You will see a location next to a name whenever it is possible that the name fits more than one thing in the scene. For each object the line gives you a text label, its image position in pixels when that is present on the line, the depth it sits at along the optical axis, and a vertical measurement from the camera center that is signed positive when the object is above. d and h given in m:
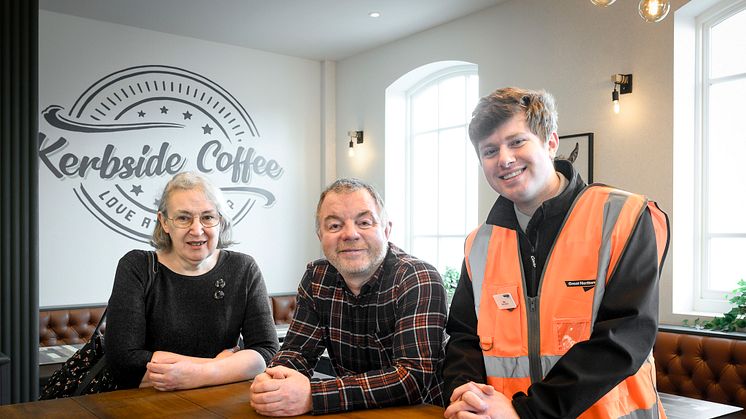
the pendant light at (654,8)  2.81 +0.83
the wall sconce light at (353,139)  7.59 +0.75
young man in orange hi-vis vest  1.56 -0.21
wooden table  1.71 -0.54
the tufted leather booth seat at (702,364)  3.88 -0.96
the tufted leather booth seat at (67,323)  5.80 -1.04
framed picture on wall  5.15 +0.42
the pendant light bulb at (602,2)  2.65 +0.81
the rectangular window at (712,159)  4.66 +0.33
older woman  2.18 -0.32
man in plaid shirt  1.78 -0.35
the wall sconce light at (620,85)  4.87 +0.88
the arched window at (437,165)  6.78 +0.43
